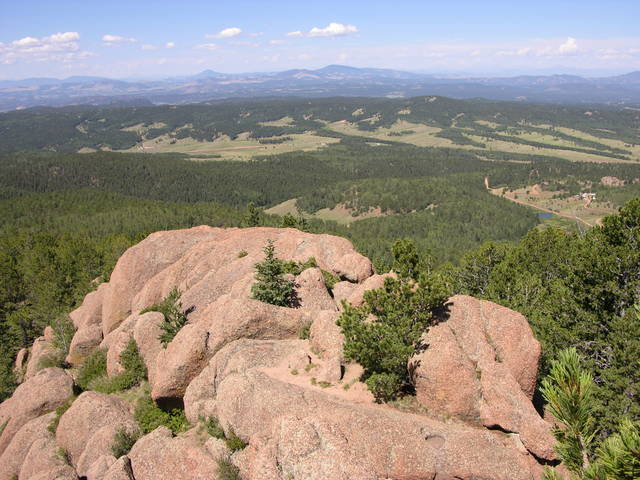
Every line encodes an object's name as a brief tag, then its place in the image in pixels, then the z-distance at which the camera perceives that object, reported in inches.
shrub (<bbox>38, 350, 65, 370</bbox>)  2079.6
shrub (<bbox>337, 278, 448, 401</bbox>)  984.9
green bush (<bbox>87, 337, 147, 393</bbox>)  1528.1
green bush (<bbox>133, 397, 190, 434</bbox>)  1241.4
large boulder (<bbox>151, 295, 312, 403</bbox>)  1273.4
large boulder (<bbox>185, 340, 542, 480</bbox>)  815.7
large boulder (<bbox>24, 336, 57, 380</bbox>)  2234.3
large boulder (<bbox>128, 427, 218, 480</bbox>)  998.4
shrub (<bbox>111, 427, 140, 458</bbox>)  1182.3
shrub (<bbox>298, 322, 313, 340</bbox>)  1336.1
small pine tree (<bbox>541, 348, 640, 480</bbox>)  406.9
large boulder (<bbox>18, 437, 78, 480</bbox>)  1174.3
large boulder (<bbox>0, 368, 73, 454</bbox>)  1534.2
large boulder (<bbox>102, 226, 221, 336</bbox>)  2142.0
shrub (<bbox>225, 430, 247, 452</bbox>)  1013.8
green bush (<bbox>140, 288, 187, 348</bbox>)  1494.8
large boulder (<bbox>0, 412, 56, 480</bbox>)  1380.4
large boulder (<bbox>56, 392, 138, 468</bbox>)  1233.4
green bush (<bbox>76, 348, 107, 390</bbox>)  1734.7
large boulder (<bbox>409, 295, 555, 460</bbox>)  918.4
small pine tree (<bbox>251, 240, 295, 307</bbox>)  1429.6
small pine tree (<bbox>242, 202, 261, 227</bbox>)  3599.4
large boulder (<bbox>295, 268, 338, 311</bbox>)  1484.5
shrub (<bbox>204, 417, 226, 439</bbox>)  1067.7
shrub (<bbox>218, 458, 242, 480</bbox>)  922.7
